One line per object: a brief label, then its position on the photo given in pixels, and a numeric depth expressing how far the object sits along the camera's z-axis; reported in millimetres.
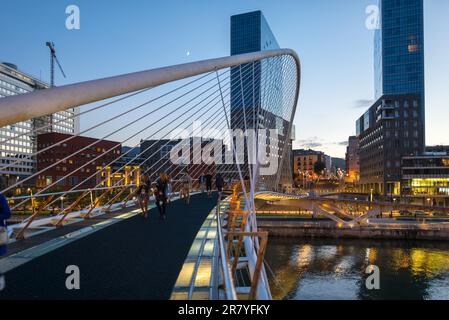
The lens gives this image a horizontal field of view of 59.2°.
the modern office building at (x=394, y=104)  89688
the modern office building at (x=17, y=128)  97188
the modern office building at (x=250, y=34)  137250
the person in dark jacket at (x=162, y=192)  11289
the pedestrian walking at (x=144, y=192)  11508
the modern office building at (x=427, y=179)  82750
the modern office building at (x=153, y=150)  91206
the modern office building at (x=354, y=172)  158750
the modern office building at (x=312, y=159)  196725
